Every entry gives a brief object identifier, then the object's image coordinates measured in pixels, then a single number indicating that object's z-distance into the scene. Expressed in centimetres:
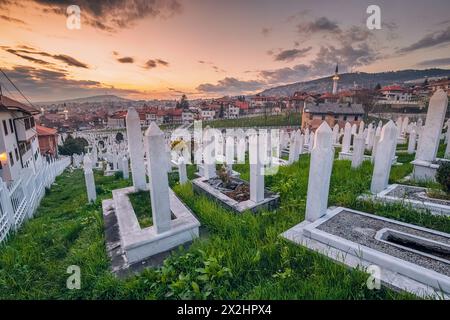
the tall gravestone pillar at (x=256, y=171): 450
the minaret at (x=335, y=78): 5067
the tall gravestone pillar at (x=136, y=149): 487
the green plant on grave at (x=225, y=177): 582
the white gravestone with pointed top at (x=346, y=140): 989
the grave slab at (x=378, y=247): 226
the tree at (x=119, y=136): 3265
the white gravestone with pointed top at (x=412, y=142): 955
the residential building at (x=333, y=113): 3056
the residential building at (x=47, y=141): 2592
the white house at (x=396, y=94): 4275
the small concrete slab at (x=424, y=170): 543
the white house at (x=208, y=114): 5386
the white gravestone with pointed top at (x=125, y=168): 934
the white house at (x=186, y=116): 4607
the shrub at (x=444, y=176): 422
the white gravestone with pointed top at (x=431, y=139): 527
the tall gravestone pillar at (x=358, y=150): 680
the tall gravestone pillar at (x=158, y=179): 311
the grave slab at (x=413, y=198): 385
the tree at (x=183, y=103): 5971
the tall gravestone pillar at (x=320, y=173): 355
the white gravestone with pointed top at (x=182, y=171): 665
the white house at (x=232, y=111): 5699
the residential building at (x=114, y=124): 4022
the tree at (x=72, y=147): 2789
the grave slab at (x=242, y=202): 440
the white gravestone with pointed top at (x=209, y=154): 642
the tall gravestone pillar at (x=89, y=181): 629
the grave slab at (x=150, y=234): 313
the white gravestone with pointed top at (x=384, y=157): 459
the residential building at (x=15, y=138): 1162
